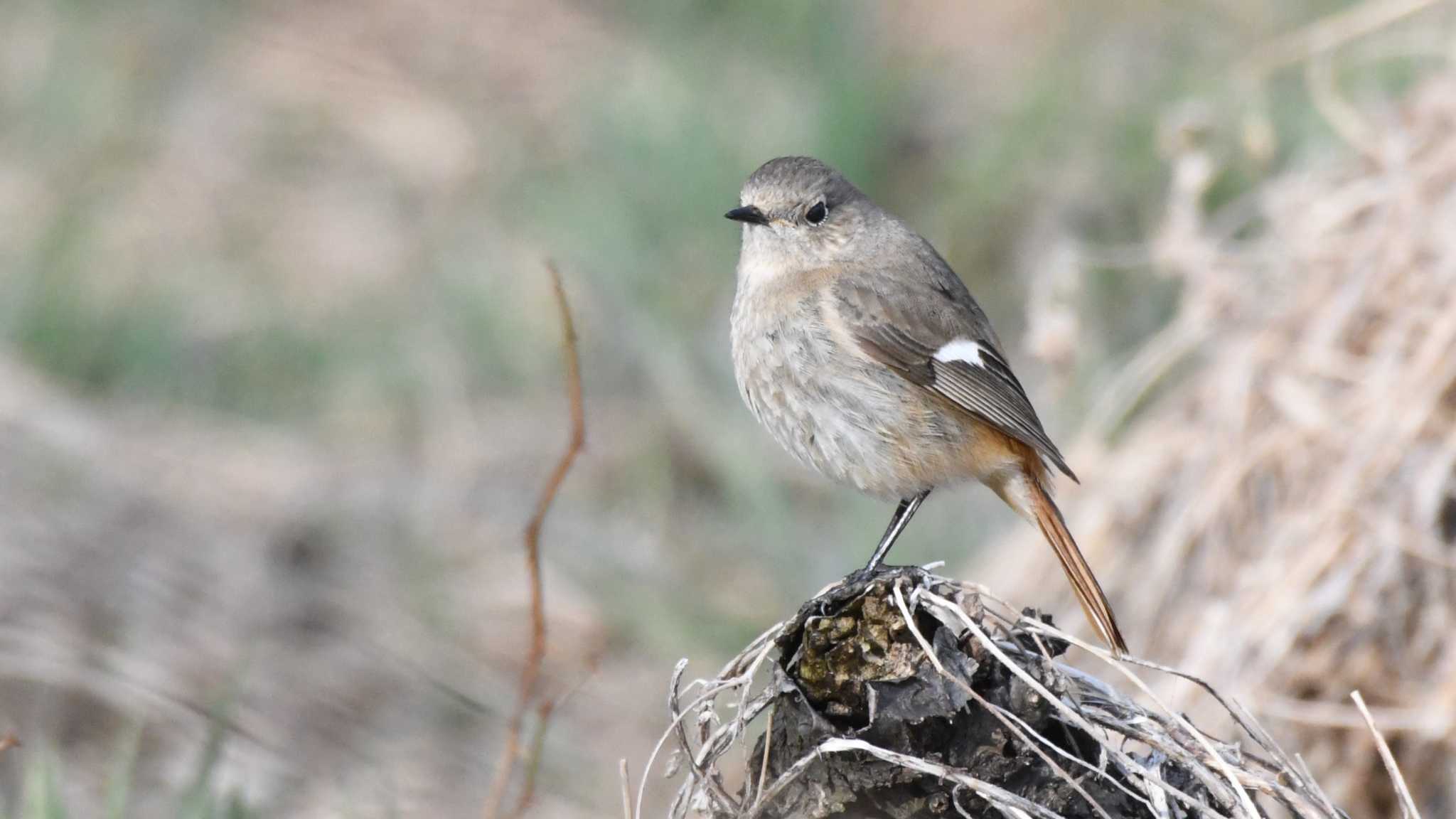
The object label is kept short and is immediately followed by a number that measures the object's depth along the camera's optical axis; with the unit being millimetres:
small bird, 7367
